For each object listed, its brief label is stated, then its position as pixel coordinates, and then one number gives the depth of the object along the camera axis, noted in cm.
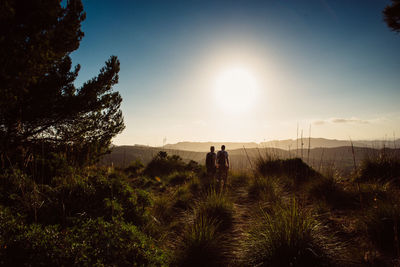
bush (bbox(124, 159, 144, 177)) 1120
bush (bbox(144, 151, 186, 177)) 1166
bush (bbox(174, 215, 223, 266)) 253
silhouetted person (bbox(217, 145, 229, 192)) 748
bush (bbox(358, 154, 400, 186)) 633
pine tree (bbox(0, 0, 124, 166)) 276
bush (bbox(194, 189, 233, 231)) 371
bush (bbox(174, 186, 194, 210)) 495
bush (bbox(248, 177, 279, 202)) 461
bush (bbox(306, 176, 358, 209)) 447
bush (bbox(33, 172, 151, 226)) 273
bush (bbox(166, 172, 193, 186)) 870
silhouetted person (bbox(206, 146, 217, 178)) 768
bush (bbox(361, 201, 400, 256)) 257
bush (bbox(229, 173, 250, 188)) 738
